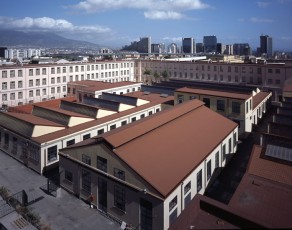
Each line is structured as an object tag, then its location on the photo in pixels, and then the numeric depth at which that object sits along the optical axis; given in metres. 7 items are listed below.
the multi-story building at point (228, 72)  77.69
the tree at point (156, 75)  108.62
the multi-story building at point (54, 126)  35.22
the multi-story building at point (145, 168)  22.62
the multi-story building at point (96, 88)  69.44
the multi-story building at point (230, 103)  46.94
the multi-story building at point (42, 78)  72.94
